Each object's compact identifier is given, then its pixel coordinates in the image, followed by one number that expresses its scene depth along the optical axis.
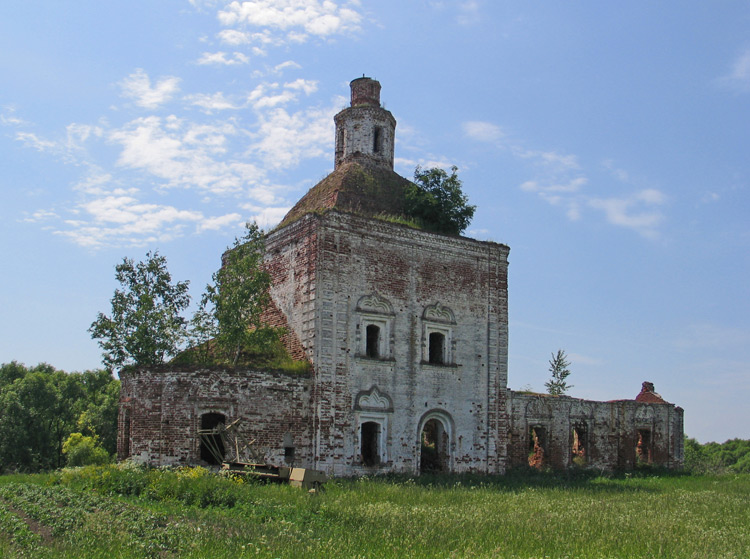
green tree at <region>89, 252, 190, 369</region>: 20.80
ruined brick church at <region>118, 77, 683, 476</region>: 17.97
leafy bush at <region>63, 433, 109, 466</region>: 30.42
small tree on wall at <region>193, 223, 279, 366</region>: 20.00
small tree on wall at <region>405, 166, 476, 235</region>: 22.80
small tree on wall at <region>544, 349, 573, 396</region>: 40.16
